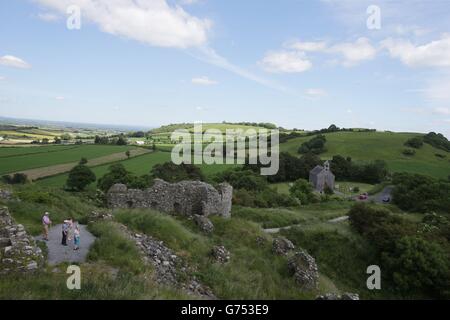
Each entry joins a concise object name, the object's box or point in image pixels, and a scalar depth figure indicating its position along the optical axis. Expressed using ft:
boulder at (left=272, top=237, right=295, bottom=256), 63.77
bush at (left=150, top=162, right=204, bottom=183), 210.18
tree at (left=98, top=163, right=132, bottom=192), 185.88
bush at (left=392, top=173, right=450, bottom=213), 157.38
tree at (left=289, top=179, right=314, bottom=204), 187.01
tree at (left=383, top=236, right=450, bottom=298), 67.05
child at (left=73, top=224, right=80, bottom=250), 42.06
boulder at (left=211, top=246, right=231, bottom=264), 49.92
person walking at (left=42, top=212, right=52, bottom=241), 45.34
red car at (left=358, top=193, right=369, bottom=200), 212.97
